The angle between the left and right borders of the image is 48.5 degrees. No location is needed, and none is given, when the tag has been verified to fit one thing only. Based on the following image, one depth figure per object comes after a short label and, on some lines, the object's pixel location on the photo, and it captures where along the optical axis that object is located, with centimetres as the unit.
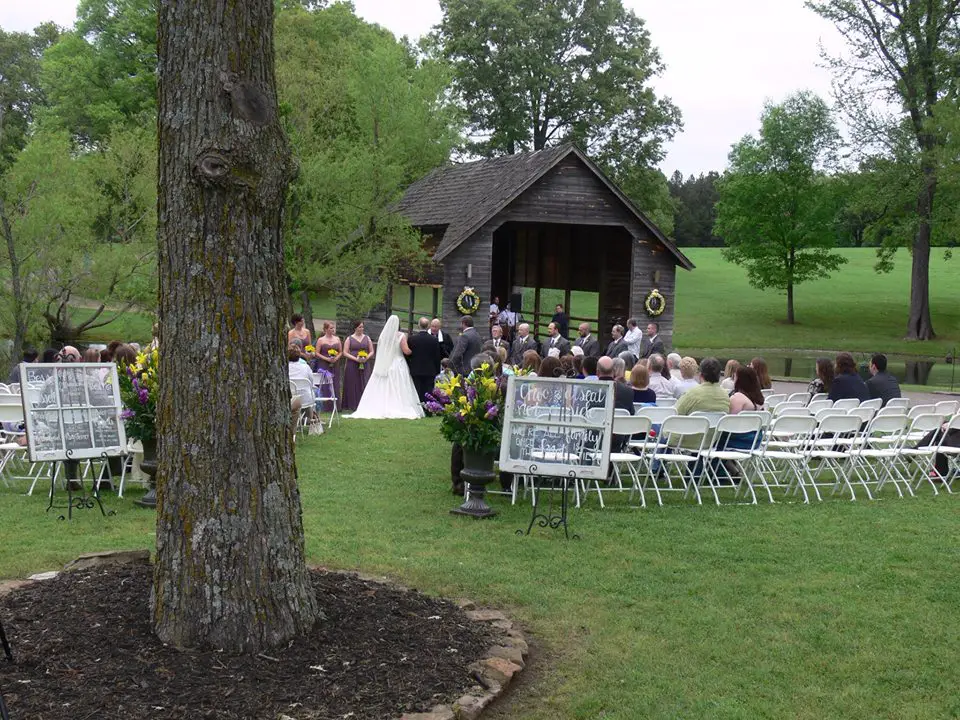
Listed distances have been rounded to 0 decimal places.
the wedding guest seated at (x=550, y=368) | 1127
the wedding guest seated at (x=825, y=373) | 1454
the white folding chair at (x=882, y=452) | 1145
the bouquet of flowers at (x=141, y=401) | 984
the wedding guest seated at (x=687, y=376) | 1327
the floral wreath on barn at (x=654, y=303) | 2769
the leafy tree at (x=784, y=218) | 4962
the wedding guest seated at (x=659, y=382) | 1355
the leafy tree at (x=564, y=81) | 5116
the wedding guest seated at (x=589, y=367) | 1217
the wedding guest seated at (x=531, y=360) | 1248
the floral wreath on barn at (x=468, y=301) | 2597
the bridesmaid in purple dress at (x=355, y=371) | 1888
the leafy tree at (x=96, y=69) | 4234
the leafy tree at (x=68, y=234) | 2308
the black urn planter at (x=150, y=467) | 977
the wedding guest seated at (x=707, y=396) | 1128
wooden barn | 2638
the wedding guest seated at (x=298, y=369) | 1471
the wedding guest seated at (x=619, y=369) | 1205
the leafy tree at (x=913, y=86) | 4025
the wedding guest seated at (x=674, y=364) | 1449
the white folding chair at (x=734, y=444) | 1052
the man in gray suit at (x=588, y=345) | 2008
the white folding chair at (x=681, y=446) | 1035
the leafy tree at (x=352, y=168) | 2609
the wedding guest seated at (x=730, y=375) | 1327
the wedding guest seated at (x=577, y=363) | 1331
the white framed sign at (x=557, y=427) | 888
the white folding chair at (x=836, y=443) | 1104
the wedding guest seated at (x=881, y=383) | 1353
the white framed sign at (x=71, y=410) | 916
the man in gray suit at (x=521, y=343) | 1888
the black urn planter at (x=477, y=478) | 966
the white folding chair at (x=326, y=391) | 1611
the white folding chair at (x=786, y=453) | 1086
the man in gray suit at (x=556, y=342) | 1941
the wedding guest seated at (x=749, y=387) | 1205
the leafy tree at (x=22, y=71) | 5588
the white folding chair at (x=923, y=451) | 1177
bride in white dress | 1759
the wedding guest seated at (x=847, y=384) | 1345
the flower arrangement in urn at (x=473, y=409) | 956
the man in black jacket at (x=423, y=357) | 1831
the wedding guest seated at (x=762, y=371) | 1329
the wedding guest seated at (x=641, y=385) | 1248
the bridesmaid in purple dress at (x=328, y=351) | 1791
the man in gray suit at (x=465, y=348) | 1778
